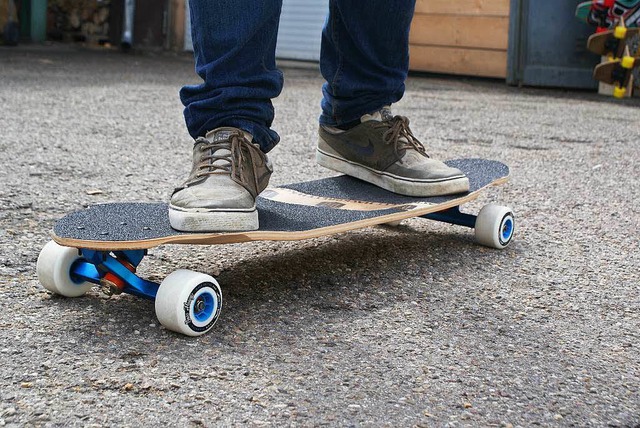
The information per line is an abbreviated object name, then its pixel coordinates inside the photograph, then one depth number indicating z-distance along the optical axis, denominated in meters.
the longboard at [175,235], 1.21
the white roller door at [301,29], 7.75
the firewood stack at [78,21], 9.08
